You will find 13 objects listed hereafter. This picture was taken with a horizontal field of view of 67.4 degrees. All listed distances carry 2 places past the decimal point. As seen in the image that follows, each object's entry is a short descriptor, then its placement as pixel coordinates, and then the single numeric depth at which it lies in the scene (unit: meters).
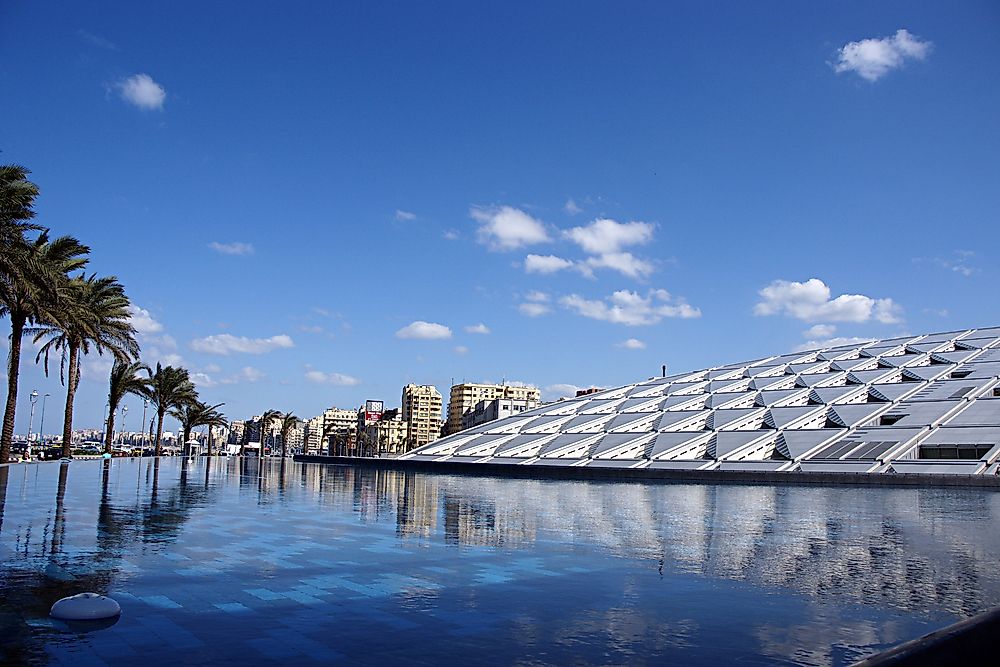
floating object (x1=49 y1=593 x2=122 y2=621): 5.36
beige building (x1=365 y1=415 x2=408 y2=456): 115.29
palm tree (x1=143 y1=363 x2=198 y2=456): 56.94
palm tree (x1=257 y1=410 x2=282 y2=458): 94.62
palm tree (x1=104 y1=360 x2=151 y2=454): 46.83
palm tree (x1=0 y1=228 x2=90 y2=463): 21.28
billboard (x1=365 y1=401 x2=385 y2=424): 119.69
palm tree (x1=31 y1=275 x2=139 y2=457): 32.22
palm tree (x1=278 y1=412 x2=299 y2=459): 92.41
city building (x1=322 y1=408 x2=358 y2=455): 142.41
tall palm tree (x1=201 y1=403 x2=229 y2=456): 77.88
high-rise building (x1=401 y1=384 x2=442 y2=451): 186.07
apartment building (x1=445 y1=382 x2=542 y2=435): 179.55
